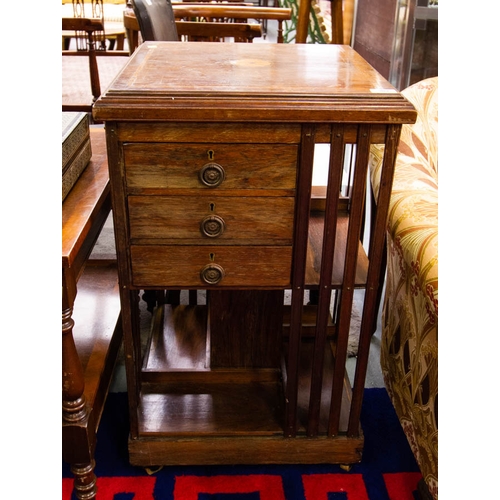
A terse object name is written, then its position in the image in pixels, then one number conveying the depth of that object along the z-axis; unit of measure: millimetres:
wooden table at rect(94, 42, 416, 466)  1019
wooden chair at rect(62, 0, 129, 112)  2688
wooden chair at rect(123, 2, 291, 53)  2193
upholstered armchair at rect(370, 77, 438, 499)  1135
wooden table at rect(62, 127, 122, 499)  1062
